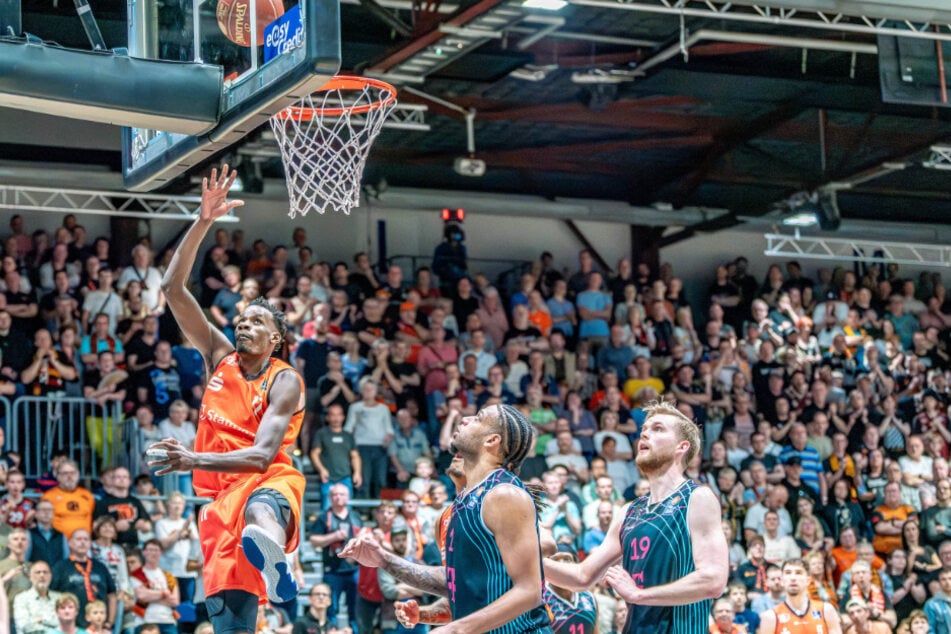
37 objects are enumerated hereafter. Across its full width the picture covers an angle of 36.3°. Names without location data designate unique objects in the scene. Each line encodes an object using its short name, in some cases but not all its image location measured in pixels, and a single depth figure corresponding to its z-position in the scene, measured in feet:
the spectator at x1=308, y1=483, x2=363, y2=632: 47.09
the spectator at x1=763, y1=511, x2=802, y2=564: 54.29
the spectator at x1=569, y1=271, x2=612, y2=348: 64.54
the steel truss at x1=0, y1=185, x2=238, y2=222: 55.93
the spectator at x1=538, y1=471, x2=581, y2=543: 49.32
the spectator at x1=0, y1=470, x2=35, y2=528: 45.34
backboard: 21.58
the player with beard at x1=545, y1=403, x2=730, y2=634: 20.30
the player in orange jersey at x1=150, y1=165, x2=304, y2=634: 22.61
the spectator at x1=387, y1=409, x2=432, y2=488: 54.29
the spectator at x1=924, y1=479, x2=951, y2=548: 56.90
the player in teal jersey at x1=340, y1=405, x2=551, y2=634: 18.11
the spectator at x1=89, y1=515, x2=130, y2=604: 44.37
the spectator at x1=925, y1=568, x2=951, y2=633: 52.65
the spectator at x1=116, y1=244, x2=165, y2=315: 55.57
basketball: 23.38
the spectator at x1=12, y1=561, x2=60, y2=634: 40.78
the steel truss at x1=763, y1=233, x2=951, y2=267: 69.46
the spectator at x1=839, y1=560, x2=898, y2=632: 53.12
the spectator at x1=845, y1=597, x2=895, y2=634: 50.37
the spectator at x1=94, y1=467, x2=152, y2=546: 45.88
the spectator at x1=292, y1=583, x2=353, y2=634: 44.29
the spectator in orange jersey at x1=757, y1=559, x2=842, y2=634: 44.98
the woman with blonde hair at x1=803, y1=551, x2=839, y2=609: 50.29
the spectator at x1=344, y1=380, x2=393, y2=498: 53.62
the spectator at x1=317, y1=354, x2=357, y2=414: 54.03
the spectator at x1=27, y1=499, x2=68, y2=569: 43.80
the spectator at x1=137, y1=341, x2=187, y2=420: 51.93
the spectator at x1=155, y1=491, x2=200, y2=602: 45.80
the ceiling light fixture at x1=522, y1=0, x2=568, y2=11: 44.47
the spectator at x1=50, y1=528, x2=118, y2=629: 42.34
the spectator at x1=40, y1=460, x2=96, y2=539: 45.68
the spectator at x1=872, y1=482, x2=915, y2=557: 59.11
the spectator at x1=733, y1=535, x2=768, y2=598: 52.08
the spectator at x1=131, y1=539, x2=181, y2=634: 44.19
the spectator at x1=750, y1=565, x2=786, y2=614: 49.08
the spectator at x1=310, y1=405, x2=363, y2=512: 51.78
